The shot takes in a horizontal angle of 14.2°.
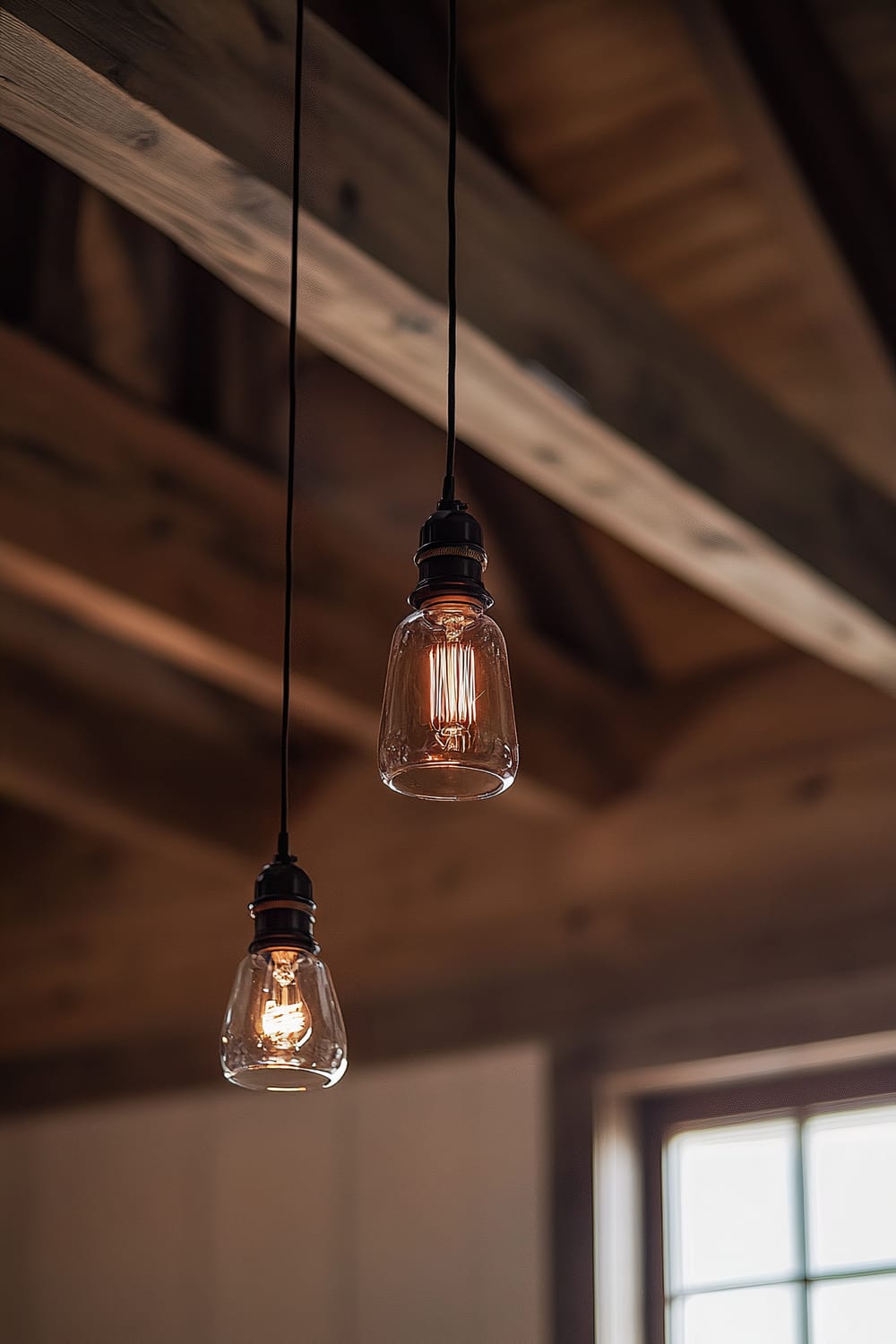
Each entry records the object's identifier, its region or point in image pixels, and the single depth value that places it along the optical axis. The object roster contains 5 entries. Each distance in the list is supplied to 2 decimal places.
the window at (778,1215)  4.08
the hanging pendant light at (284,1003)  2.83
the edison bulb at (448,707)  2.76
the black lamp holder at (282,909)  2.84
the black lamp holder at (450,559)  2.74
